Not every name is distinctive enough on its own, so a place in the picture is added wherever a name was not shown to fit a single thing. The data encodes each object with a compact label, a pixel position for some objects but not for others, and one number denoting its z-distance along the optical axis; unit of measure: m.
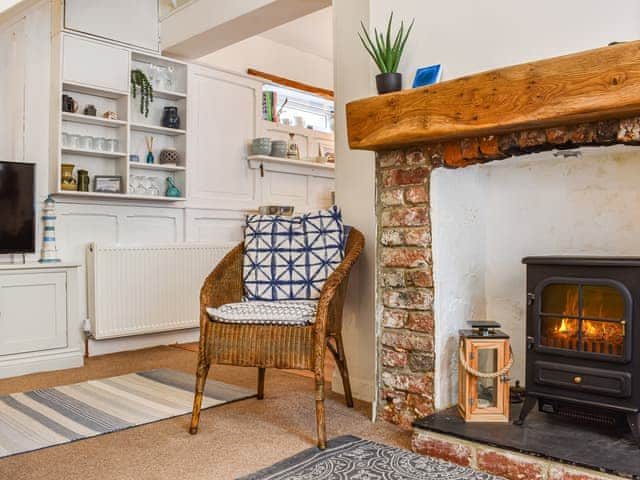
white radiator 3.87
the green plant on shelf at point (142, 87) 4.11
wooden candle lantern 2.03
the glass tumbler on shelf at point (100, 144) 3.87
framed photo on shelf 3.86
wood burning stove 1.77
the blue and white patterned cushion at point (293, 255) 2.58
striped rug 2.29
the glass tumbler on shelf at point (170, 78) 4.39
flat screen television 3.46
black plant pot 2.24
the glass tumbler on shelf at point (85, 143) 3.79
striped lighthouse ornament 3.63
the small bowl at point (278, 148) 4.89
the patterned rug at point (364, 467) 1.82
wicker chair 2.11
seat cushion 2.19
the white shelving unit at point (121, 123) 3.75
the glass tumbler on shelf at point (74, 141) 3.77
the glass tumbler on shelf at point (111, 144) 3.93
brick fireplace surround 1.70
